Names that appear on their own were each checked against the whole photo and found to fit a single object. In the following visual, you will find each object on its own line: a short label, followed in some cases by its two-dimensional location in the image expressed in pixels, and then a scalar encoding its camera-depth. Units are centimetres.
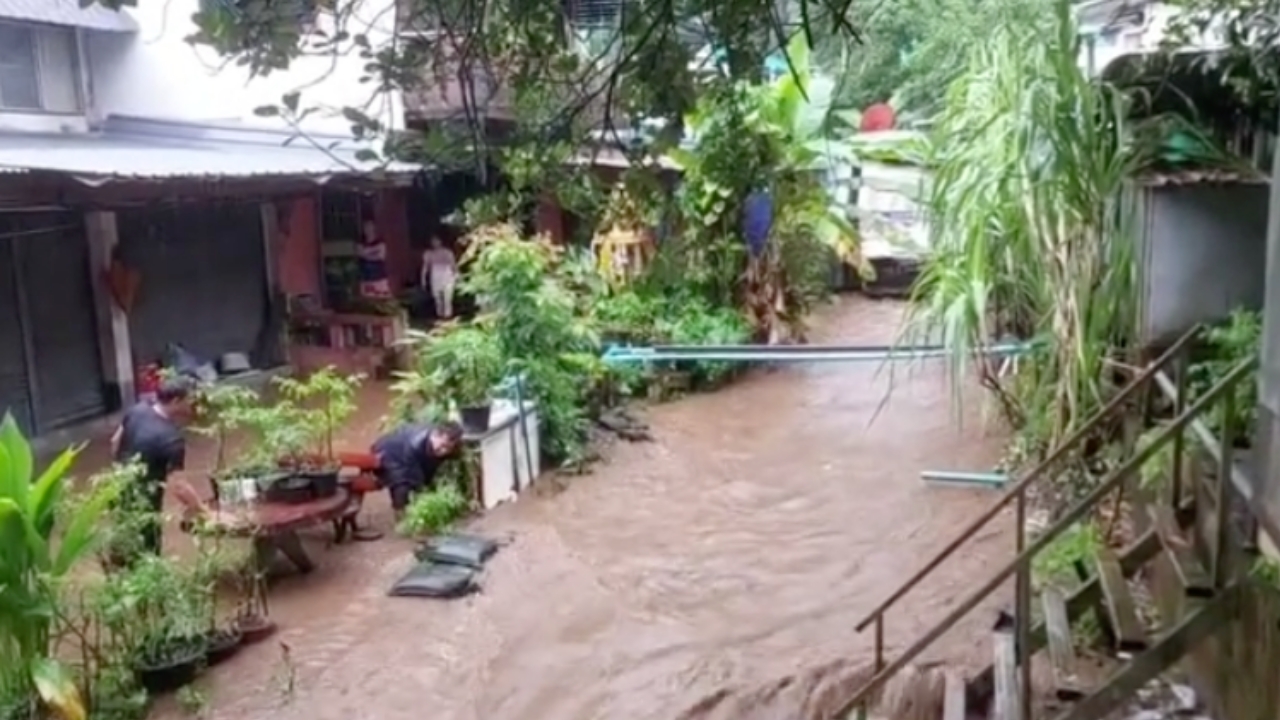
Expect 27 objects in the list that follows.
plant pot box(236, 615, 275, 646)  631
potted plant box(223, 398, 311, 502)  708
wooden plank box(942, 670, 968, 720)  496
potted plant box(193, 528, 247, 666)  606
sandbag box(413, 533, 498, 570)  731
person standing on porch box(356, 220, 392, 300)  1409
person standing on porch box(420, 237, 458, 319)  1402
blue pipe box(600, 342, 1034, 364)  1142
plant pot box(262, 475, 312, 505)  707
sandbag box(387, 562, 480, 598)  694
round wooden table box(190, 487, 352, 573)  666
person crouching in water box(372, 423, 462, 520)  809
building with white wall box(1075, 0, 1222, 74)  944
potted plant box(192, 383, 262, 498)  689
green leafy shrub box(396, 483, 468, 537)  786
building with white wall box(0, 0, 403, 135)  1070
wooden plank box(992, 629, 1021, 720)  440
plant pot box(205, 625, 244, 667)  604
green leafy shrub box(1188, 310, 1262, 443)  432
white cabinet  839
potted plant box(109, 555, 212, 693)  564
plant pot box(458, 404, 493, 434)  833
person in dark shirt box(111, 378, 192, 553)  684
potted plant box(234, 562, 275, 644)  635
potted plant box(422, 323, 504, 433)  855
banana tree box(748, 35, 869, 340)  1209
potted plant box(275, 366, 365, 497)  724
